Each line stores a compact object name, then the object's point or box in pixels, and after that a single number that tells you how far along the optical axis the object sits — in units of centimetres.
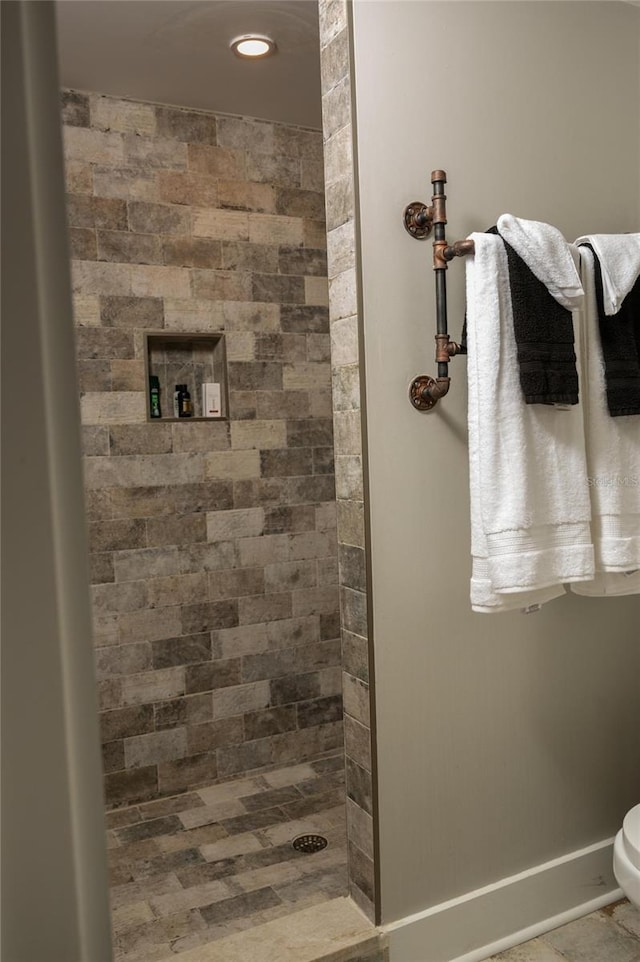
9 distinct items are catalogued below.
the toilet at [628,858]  170
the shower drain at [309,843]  256
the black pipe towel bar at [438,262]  176
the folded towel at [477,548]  174
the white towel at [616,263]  179
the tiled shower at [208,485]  283
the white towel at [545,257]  170
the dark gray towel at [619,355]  183
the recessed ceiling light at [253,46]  248
